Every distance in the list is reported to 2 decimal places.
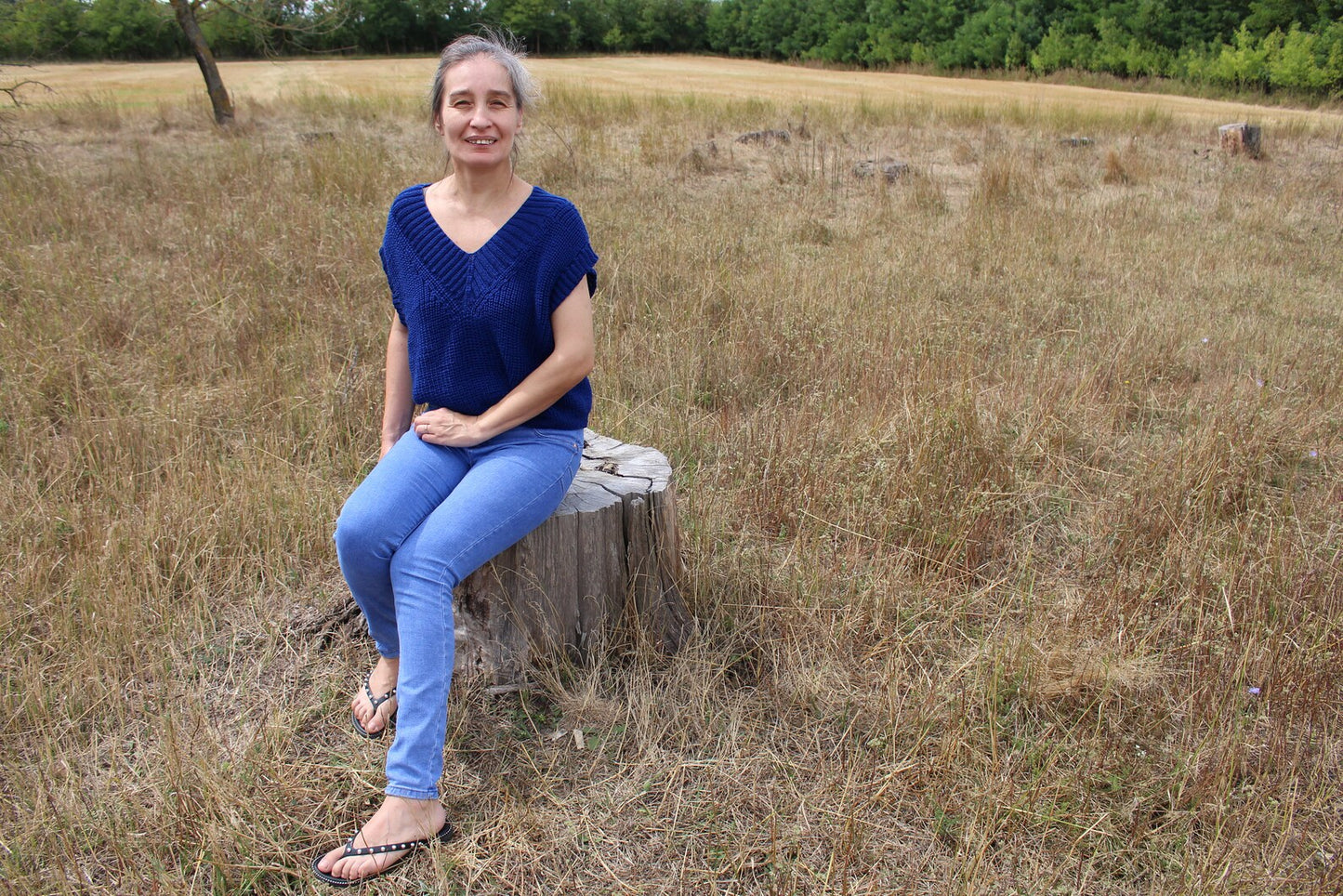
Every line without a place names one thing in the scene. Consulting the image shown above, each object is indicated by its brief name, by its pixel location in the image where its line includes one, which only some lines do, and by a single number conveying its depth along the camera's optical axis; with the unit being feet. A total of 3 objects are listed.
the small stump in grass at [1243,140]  41.70
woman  7.61
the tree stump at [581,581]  8.75
